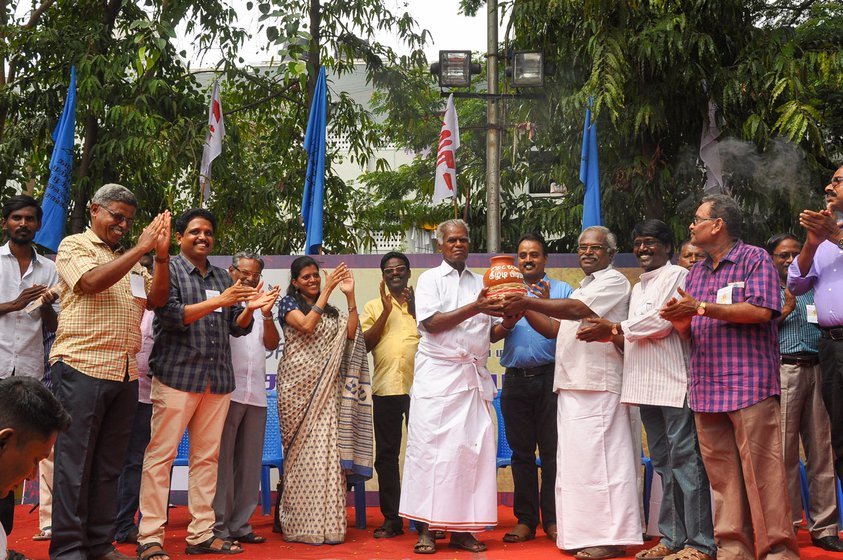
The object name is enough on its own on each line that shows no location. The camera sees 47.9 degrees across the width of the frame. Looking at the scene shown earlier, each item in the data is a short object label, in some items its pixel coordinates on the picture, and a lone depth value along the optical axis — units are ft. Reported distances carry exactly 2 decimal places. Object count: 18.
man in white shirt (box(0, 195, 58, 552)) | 18.79
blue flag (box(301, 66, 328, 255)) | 29.22
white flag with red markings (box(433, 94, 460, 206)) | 32.04
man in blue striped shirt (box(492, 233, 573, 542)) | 21.30
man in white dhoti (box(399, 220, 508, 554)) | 19.79
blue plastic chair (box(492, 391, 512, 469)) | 24.68
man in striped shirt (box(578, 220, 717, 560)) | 17.95
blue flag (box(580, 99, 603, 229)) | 29.45
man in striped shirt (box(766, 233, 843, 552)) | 20.56
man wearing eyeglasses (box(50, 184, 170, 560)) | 16.34
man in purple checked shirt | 16.38
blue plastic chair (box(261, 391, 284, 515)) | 24.59
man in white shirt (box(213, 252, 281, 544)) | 20.94
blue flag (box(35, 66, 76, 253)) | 28.78
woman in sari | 21.12
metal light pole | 35.09
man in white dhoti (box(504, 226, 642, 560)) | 18.92
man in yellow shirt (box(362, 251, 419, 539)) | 22.58
